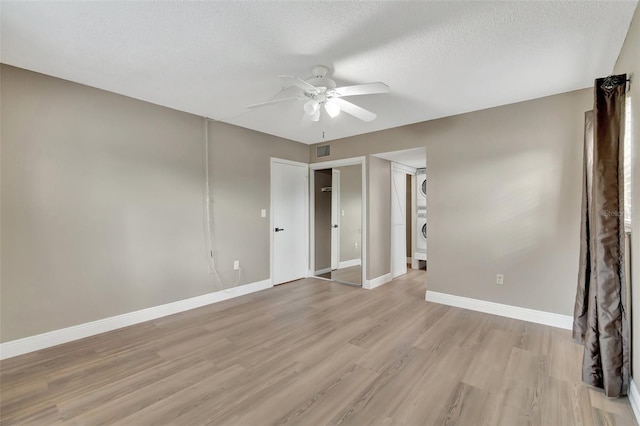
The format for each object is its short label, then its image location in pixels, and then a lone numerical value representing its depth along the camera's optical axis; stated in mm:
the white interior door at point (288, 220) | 4727
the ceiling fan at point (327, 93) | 2164
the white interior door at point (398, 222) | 5094
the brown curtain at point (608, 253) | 1874
